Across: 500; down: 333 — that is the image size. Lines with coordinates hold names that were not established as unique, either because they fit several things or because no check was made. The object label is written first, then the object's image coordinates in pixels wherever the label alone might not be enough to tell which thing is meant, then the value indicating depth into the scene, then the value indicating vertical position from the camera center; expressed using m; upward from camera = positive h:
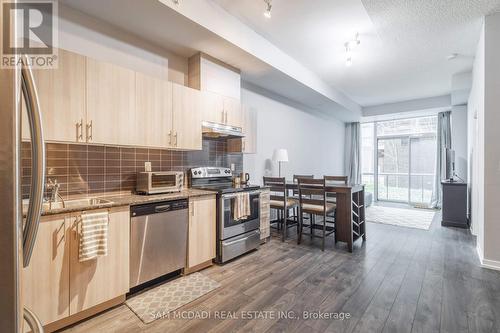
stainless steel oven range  2.95 -0.66
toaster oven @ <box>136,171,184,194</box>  2.60 -0.19
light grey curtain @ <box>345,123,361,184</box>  7.95 +0.39
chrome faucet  2.09 -0.22
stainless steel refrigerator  0.67 -0.13
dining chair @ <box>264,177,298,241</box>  3.82 -0.56
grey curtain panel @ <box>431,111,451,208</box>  6.48 +0.40
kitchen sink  1.96 -0.33
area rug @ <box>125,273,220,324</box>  2.01 -1.22
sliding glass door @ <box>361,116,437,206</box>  7.08 +0.22
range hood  3.12 +0.47
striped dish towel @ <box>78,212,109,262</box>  1.83 -0.55
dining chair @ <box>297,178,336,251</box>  3.39 -0.55
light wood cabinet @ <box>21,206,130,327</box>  1.67 -0.81
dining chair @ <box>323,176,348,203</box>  3.79 -0.25
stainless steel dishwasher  2.21 -0.73
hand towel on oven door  3.07 -0.52
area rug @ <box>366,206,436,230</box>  4.93 -1.17
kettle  3.71 -0.20
